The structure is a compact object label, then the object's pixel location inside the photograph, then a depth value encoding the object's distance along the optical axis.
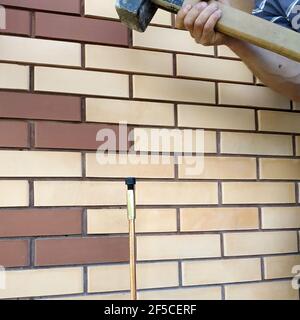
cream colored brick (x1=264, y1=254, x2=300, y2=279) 2.73
